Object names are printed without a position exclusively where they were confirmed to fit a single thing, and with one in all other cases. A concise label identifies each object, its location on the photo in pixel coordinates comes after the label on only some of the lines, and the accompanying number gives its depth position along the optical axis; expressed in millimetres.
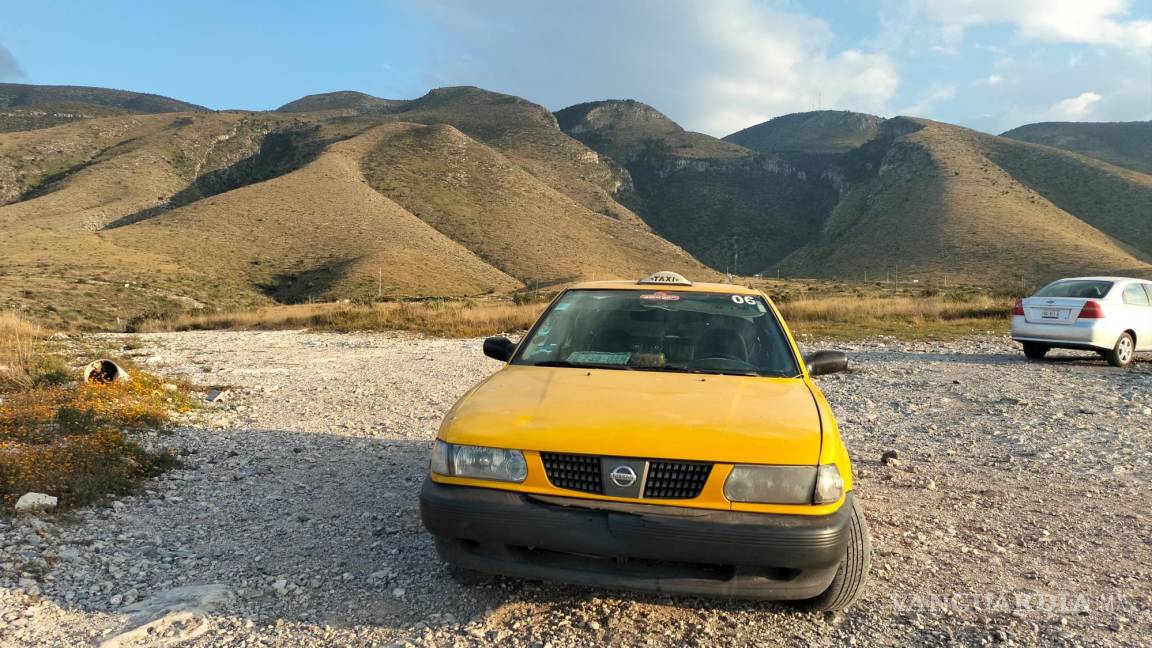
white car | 11906
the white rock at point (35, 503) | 4238
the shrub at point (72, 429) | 4641
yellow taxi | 2807
